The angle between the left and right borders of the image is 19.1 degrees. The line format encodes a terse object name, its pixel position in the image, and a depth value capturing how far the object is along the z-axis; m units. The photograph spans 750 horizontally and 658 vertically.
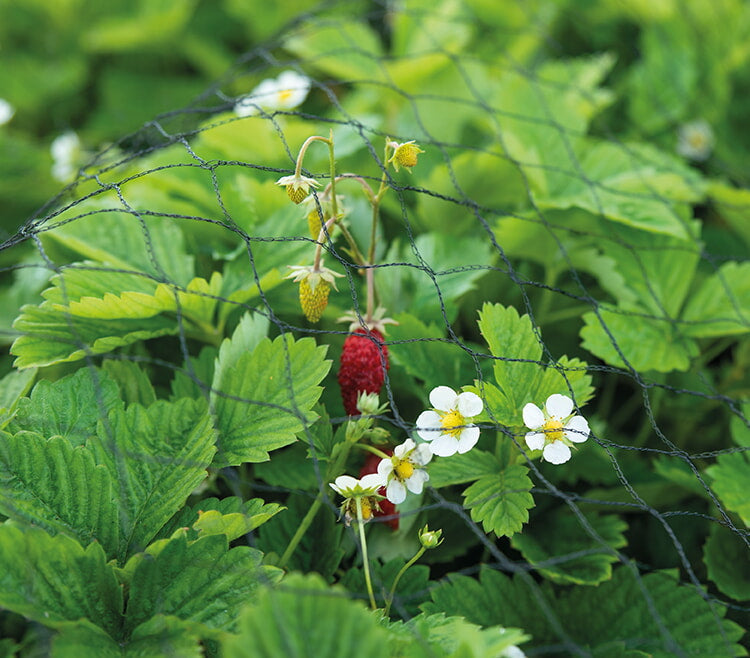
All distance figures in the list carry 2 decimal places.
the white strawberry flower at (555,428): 0.55
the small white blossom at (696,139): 0.76
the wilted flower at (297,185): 0.56
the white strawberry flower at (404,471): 0.55
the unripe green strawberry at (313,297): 0.56
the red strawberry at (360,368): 0.57
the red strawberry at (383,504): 0.57
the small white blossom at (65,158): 0.73
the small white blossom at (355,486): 0.54
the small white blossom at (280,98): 0.69
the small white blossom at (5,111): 0.73
